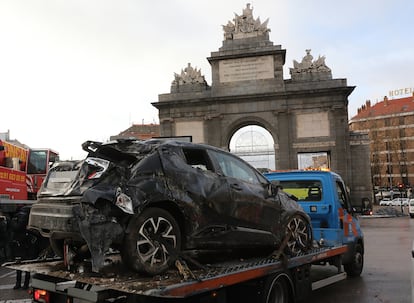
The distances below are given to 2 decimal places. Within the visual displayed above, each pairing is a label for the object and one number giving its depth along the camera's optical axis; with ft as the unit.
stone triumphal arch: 114.42
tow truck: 12.94
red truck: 41.42
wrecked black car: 13.80
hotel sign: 323.41
